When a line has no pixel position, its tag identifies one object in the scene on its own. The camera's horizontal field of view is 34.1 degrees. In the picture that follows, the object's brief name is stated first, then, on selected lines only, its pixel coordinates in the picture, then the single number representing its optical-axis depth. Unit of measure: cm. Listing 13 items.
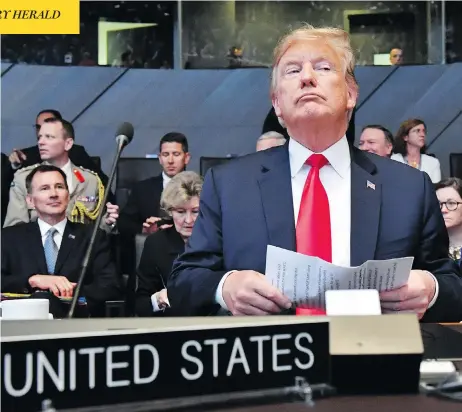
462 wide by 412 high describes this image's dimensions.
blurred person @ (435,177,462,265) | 347
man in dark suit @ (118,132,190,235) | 459
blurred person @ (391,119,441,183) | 534
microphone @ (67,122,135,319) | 184
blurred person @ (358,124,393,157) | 484
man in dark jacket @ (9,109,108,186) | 494
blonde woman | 344
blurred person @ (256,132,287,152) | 436
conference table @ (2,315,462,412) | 78
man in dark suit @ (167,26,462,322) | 150
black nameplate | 75
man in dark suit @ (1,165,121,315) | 350
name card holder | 87
